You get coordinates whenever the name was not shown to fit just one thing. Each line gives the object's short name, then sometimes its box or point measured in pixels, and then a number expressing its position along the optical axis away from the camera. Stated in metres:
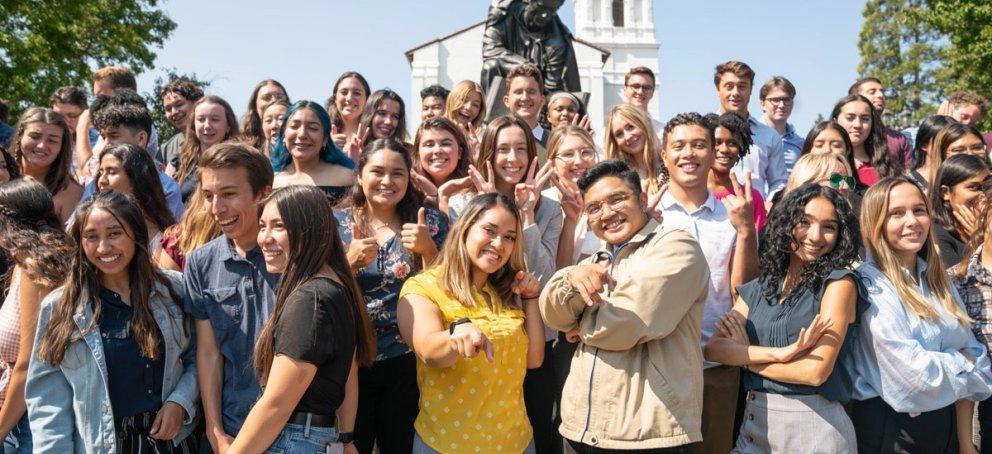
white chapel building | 42.50
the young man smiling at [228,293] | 3.44
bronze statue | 10.88
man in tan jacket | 3.24
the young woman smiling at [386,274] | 3.87
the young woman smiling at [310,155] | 4.88
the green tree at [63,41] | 19.67
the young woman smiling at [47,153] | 5.58
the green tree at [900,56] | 39.66
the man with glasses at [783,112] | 7.13
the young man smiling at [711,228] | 3.99
